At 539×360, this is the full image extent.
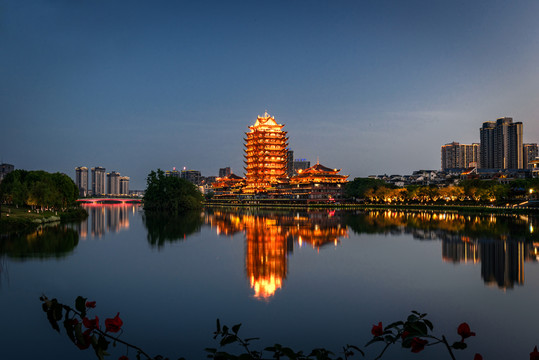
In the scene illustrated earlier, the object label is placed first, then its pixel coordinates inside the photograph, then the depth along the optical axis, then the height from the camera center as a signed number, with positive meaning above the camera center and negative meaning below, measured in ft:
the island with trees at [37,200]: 167.94 -5.01
